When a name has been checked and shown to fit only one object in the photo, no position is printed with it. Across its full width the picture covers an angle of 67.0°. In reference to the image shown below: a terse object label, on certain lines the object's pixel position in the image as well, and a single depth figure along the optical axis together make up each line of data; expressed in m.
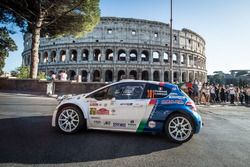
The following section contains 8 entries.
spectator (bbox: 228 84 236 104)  17.08
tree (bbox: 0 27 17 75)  25.41
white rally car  4.52
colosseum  46.44
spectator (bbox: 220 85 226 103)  17.59
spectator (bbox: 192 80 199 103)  15.11
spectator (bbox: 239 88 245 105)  17.64
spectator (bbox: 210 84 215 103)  16.98
